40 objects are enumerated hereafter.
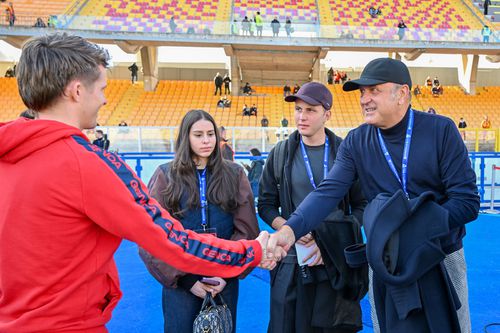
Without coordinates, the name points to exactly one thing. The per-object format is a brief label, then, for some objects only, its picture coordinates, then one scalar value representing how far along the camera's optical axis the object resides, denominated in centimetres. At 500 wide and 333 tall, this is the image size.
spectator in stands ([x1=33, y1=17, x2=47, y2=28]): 1952
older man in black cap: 184
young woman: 233
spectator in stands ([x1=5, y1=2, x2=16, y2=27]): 1964
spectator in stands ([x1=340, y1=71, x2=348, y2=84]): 2517
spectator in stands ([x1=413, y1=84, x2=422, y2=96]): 2402
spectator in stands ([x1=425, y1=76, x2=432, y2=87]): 2562
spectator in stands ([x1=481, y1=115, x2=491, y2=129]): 1878
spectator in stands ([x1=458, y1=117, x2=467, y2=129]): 1842
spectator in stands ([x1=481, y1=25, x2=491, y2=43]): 2061
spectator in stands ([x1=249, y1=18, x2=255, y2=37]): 1998
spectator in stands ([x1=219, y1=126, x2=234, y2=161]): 648
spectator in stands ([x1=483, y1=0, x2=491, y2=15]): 2528
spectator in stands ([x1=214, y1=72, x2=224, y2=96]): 2308
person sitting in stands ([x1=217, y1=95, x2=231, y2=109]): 2139
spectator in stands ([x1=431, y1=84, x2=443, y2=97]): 2410
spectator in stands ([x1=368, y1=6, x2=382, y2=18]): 2494
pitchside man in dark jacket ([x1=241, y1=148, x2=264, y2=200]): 704
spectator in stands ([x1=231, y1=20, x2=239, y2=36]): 1995
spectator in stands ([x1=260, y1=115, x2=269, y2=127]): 1854
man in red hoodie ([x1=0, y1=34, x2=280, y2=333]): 123
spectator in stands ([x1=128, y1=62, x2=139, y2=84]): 2431
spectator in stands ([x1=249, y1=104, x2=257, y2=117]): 2022
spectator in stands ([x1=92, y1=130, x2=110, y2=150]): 932
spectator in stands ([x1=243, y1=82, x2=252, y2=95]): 2328
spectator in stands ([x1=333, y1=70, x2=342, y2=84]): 2562
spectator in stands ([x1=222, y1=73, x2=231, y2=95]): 2317
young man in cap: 235
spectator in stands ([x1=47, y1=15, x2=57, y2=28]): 1911
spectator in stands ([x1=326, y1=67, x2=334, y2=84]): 2498
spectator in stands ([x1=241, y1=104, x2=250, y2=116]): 2009
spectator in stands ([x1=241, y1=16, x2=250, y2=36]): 2000
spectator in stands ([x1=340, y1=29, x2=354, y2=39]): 2014
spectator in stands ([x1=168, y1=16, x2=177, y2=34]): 1995
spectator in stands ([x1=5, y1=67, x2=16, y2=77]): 2410
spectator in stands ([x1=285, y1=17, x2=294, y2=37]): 2017
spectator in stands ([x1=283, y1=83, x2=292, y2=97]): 2311
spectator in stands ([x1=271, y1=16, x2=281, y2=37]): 2008
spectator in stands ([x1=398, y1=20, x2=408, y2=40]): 2011
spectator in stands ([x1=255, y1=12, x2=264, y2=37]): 2002
